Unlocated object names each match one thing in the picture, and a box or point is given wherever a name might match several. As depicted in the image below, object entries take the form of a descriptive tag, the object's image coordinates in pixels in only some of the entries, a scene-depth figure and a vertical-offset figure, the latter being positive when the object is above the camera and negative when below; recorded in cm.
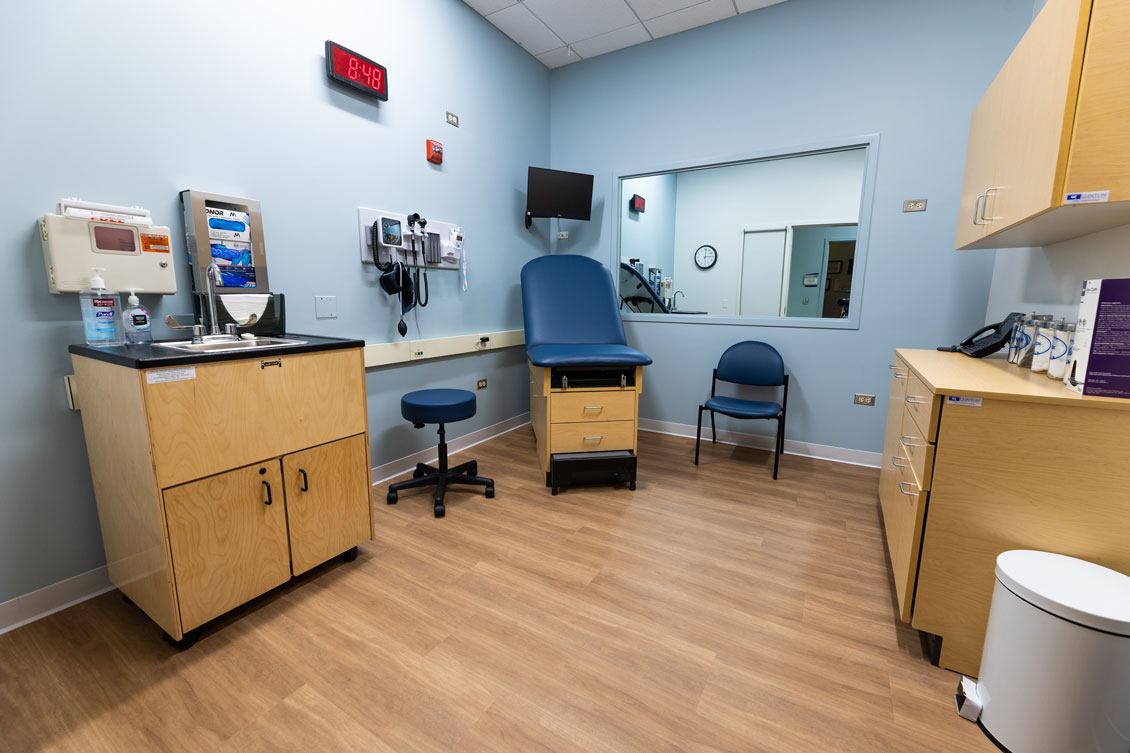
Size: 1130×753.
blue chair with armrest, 294 -47
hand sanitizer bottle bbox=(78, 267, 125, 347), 160 -2
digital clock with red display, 231 +126
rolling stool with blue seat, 244 -60
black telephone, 195 -13
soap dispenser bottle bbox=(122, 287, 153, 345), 167 -5
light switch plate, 242 +0
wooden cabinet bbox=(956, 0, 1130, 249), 117 +54
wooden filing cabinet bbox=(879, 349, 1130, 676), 119 -50
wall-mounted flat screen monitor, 367 +94
